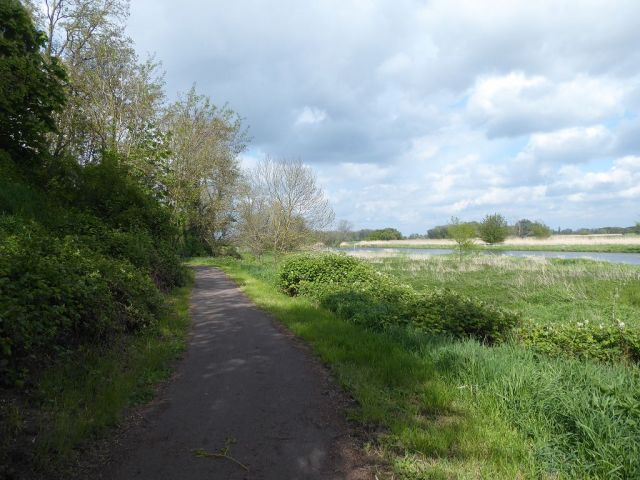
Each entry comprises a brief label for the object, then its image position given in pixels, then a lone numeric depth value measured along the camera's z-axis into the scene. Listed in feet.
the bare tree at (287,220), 81.71
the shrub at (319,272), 44.88
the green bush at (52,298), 12.00
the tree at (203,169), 84.64
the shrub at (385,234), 436.68
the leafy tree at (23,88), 29.84
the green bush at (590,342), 23.58
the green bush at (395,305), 27.99
